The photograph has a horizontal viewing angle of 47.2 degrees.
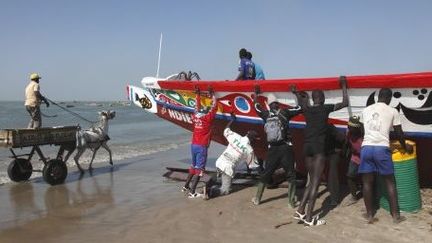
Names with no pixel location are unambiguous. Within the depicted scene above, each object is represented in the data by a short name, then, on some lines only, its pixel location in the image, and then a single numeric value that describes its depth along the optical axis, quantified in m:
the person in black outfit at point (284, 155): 6.41
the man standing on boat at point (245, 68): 8.34
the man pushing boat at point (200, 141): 7.71
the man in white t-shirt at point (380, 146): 5.37
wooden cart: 8.71
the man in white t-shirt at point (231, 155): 7.60
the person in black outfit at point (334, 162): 6.36
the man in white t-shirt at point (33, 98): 9.53
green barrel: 5.78
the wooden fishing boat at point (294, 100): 6.03
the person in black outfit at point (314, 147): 5.67
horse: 10.85
